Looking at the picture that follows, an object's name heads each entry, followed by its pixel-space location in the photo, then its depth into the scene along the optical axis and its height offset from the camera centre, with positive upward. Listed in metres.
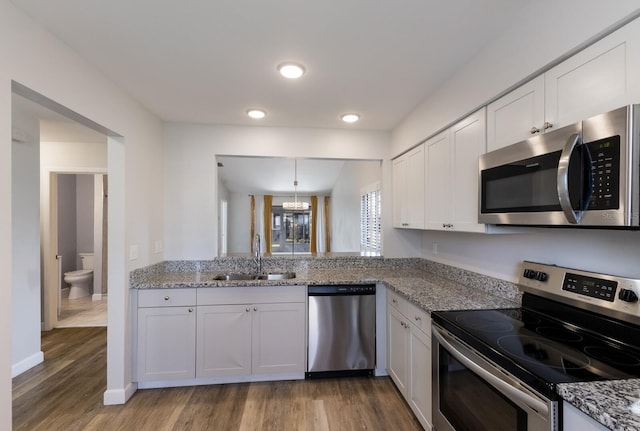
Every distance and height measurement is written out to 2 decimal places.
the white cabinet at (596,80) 1.05 +0.53
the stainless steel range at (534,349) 1.06 -0.56
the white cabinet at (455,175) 1.89 +0.28
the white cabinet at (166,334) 2.50 -1.02
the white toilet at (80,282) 5.11 -1.20
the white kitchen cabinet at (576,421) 0.87 -0.63
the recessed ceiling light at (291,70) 1.95 +0.96
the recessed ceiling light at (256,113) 2.72 +0.93
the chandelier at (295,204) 3.52 +0.11
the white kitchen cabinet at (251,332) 2.55 -1.03
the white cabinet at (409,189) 2.65 +0.23
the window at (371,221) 3.40 -0.09
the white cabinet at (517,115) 1.43 +0.52
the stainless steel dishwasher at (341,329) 2.66 -1.04
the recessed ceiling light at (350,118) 2.84 +0.93
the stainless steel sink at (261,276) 3.03 -0.64
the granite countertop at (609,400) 0.79 -0.54
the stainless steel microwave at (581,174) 0.97 +0.15
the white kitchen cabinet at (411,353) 1.90 -1.02
